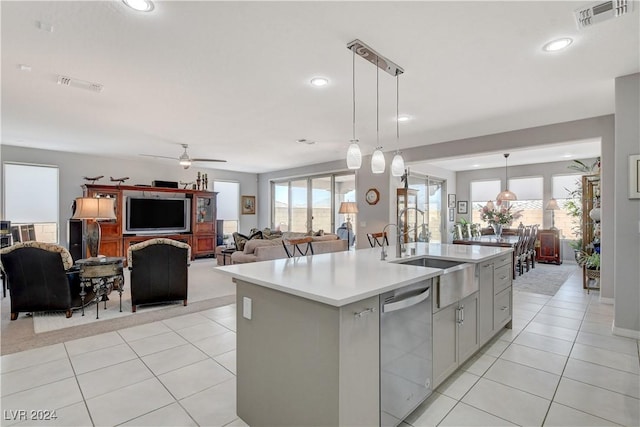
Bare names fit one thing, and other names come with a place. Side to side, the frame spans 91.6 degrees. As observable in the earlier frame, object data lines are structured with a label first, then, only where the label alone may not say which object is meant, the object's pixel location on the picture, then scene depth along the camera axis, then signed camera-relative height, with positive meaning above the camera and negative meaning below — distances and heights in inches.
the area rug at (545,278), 208.9 -51.2
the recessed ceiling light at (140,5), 78.9 +54.0
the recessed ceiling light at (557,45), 97.9 +54.4
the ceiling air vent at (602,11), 80.8 +54.0
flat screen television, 309.3 -1.8
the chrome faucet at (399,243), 112.5 -11.0
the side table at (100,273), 148.6 -29.2
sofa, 213.9 -26.1
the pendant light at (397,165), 118.9 +18.4
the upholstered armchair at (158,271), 157.6 -30.0
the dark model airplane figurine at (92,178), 269.5 +31.2
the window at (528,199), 342.6 +15.4
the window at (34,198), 254.1 +13.6
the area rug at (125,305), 142.3 -50.4
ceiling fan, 237.8 +41.7
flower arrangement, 297.6 -3.1
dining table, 244.5 -23.7
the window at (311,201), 326.0 +13.8
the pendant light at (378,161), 113.8 +19.1
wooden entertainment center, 284.5 -9.7
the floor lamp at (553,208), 320.2 +5.0
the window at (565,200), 316.2 +13.3
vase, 291.6 -15.3
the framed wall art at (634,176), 122.3 +14.4
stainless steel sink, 84.5 -21.0
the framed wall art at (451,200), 390.9 +16.3
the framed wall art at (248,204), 402.0 +11.9
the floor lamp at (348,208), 273.9 +4.5
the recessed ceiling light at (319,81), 125.4 +54.1
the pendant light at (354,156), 106.4 +19.7
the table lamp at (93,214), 158.2 -0.3
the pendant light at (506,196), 294.0 +15.9
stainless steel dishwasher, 67.7 -32.5
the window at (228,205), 381.4 +10.6
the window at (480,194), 377.7 +23.2
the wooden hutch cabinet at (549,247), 314.8 -34.8
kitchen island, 58.8 -27.4
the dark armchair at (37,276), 139.5 -28.7
